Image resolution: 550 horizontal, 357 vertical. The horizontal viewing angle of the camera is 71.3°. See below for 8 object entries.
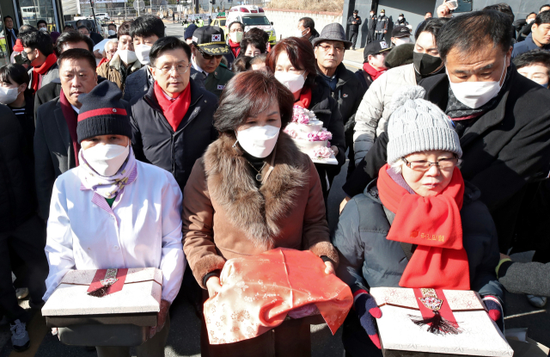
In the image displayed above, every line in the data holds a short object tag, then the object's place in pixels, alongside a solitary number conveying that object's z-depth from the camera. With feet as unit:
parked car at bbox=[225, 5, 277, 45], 75.18
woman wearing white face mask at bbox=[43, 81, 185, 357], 6.81
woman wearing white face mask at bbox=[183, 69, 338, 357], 6.86
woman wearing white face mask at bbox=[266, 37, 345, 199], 10.55
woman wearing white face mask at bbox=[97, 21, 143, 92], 16.92
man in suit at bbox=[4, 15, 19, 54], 33.45
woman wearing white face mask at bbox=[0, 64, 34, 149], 11.21
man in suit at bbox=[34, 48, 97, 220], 9.39
